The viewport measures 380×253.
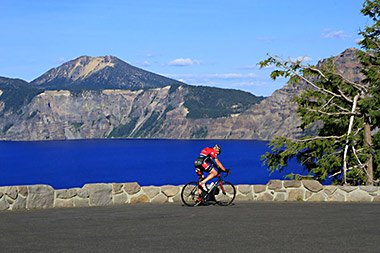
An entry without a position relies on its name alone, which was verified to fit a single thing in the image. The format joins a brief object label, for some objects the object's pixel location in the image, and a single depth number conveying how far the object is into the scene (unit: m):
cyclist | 15.80
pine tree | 27.89
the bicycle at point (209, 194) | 16.25
